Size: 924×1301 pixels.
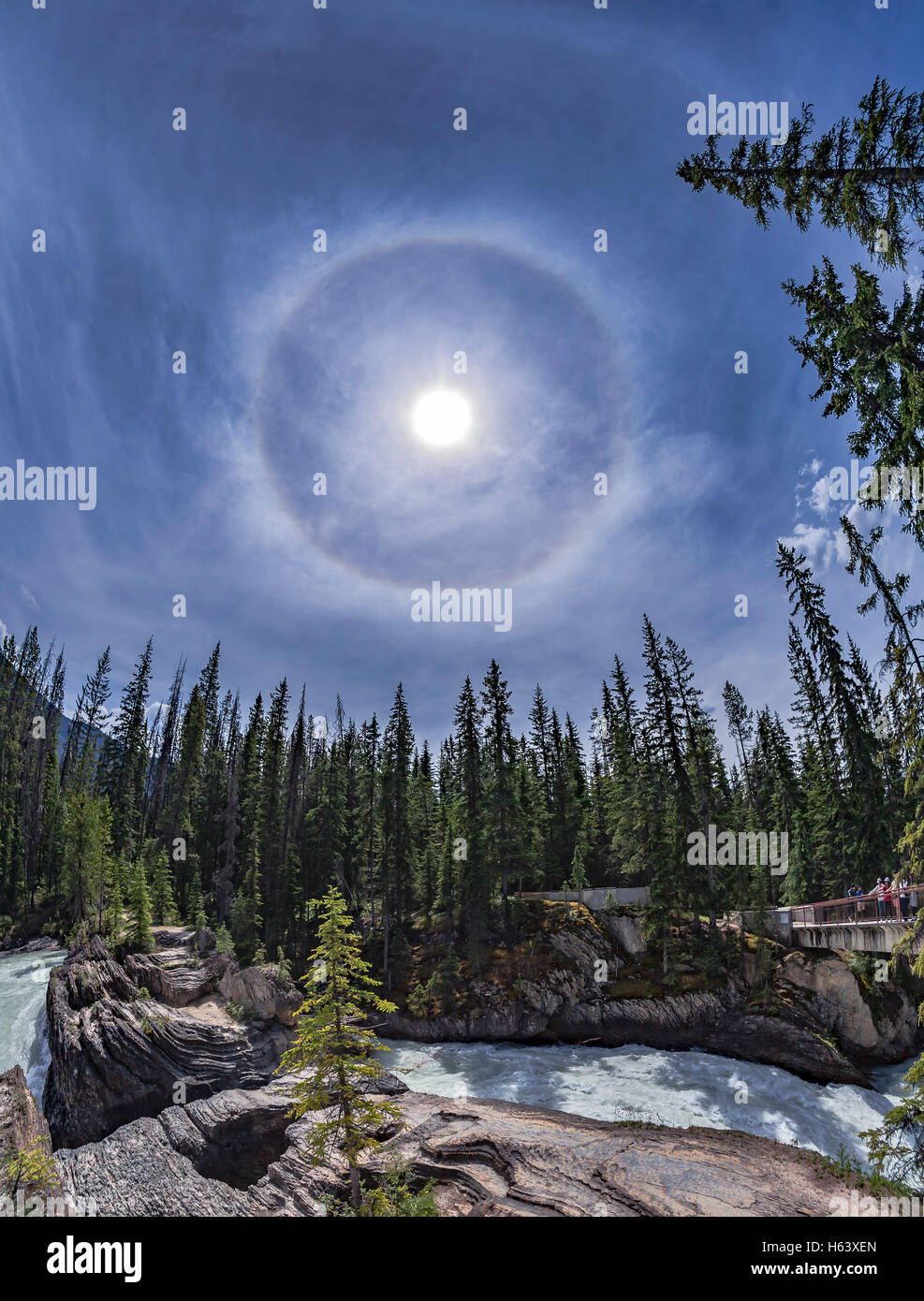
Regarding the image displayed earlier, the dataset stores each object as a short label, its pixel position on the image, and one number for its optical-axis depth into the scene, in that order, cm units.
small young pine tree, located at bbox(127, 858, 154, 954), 3072
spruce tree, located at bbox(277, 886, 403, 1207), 1236
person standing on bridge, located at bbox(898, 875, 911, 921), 2090
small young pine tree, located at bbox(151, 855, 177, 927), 4244
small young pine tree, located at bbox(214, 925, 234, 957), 3369
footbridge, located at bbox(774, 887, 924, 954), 2144
